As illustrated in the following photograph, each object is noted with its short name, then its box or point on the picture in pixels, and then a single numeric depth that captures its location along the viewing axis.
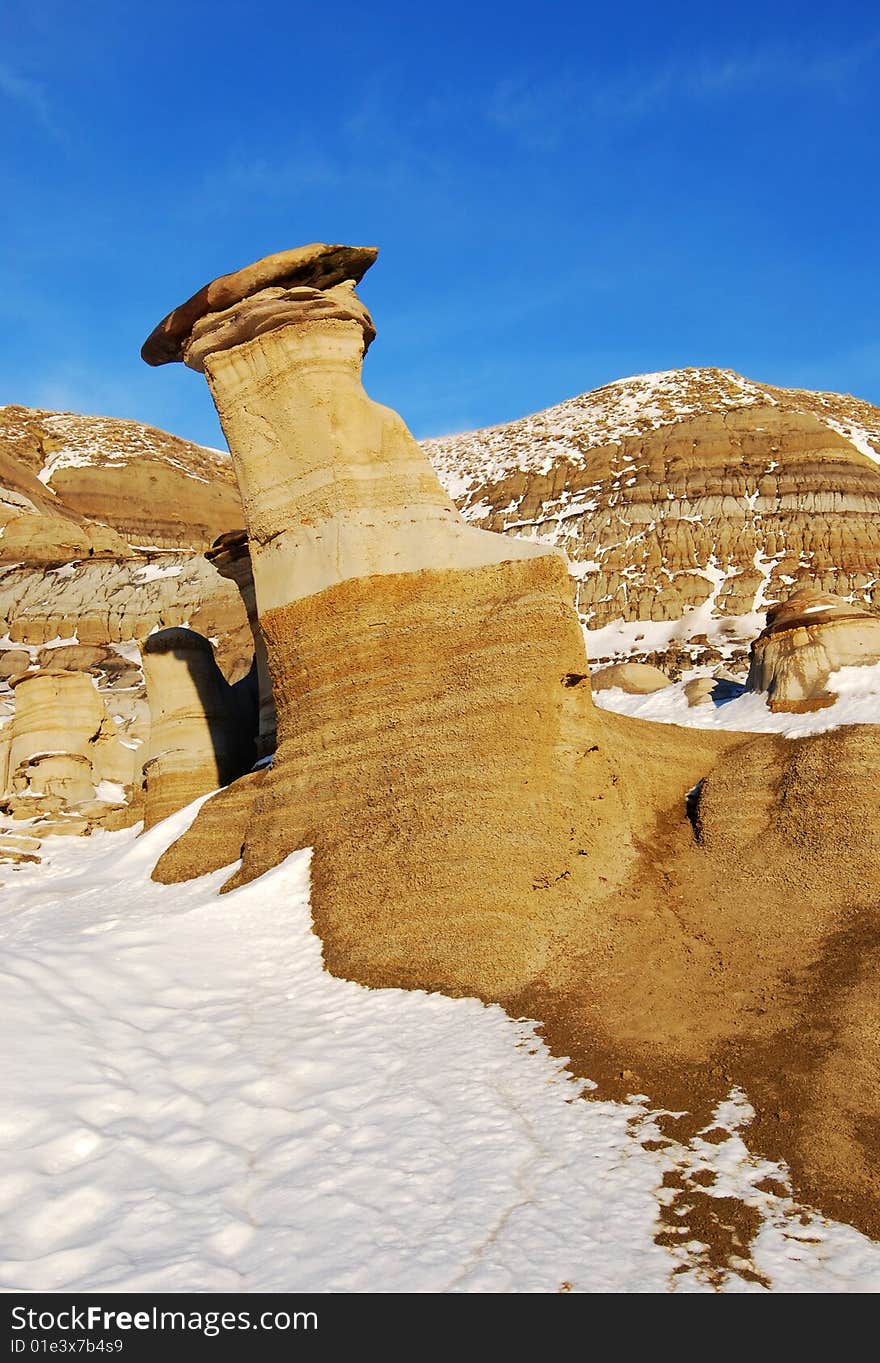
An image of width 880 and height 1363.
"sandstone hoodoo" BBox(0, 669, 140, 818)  26.11
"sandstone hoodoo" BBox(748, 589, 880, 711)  19.19
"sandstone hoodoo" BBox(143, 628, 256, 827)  19.14
